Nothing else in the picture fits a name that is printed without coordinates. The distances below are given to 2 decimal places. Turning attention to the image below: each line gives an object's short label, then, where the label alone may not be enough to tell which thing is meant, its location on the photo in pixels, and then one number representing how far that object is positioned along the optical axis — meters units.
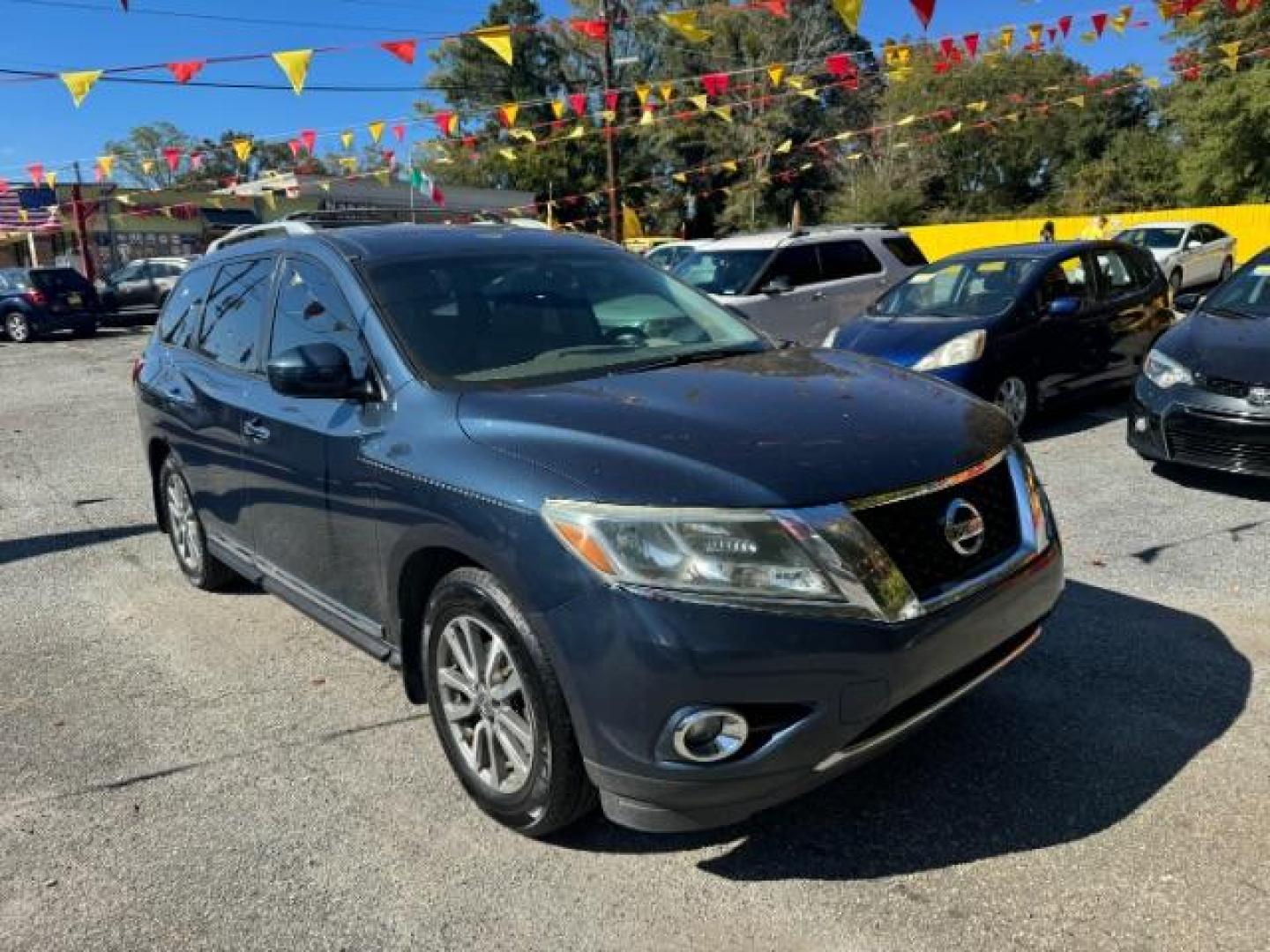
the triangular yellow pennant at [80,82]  11.17
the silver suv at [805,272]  11.00
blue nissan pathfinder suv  2.42
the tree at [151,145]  66.12
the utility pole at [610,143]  22.82
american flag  37.12
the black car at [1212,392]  5.69
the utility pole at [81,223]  32.09
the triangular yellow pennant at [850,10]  10.00
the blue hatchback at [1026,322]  7.70
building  33.97
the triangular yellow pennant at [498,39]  11.39
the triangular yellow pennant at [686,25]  11.62
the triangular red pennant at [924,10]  10.53
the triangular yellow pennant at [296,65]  11.13
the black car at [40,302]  21.45
